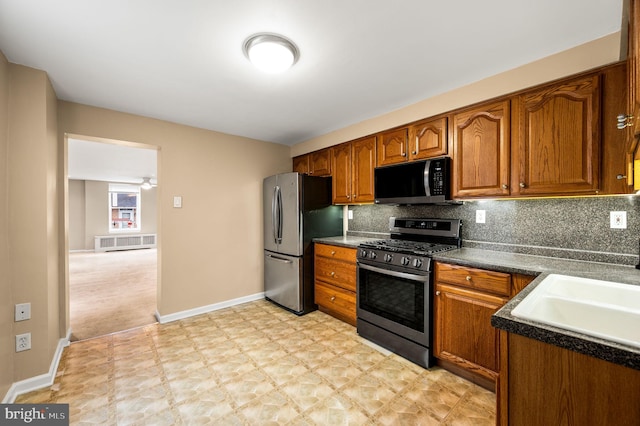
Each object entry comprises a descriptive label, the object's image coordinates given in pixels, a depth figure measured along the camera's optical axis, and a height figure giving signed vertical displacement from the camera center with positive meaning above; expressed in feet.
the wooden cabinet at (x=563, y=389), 2.32 -1.67
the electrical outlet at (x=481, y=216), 7.84 -0.18
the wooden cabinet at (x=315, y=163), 11.67 +2.20
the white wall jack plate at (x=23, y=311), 6.32 -2.35
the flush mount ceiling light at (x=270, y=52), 5.35 +3.27
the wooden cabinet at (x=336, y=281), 9.44 -2.60
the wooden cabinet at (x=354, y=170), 9.96 +1.56
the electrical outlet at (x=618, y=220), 5.79 -0.23
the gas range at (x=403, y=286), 7.11 -2.19
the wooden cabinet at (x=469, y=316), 5.87 -2.53
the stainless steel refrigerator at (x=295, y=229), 10.70 -0.78
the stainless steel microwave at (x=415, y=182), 7.80 +0.87
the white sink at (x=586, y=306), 3.20 -1.27
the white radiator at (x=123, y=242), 28.32 -3.36
